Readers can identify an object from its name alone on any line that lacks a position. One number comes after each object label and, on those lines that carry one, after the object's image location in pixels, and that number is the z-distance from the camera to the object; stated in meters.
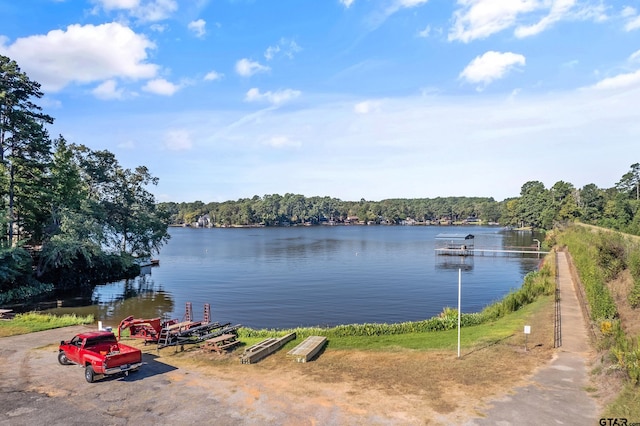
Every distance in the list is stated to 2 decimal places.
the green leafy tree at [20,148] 43.91
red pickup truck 16.91
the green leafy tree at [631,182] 126.87
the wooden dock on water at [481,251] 92.06
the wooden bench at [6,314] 30.83
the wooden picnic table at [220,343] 21.42
